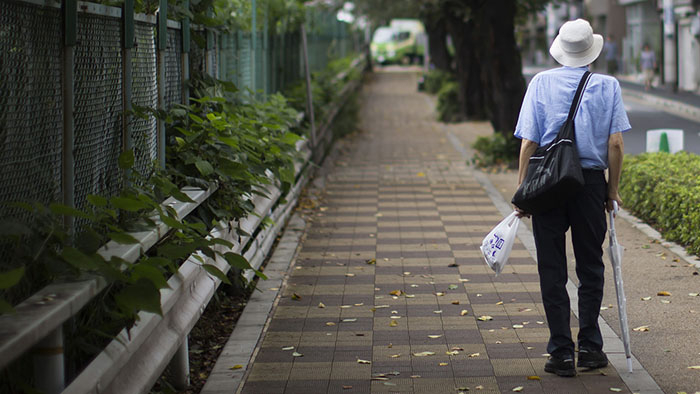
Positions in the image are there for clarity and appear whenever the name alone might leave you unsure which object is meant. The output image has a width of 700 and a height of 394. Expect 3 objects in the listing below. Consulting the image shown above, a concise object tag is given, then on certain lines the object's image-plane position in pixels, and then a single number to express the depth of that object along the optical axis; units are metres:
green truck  70.62
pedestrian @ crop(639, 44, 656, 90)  38.96
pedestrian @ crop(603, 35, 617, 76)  49.75
